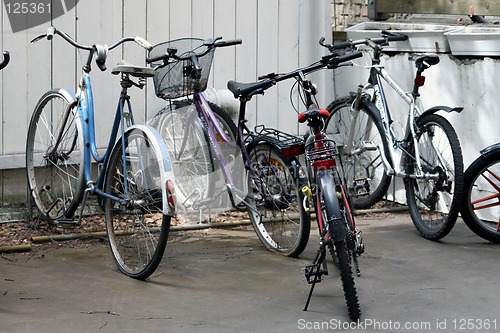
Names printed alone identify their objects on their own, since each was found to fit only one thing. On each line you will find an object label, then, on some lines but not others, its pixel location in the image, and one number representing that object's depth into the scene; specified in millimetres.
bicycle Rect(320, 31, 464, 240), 9206
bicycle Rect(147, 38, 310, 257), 8234
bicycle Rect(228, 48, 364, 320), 6879
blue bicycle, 7804
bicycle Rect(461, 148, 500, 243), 9153
